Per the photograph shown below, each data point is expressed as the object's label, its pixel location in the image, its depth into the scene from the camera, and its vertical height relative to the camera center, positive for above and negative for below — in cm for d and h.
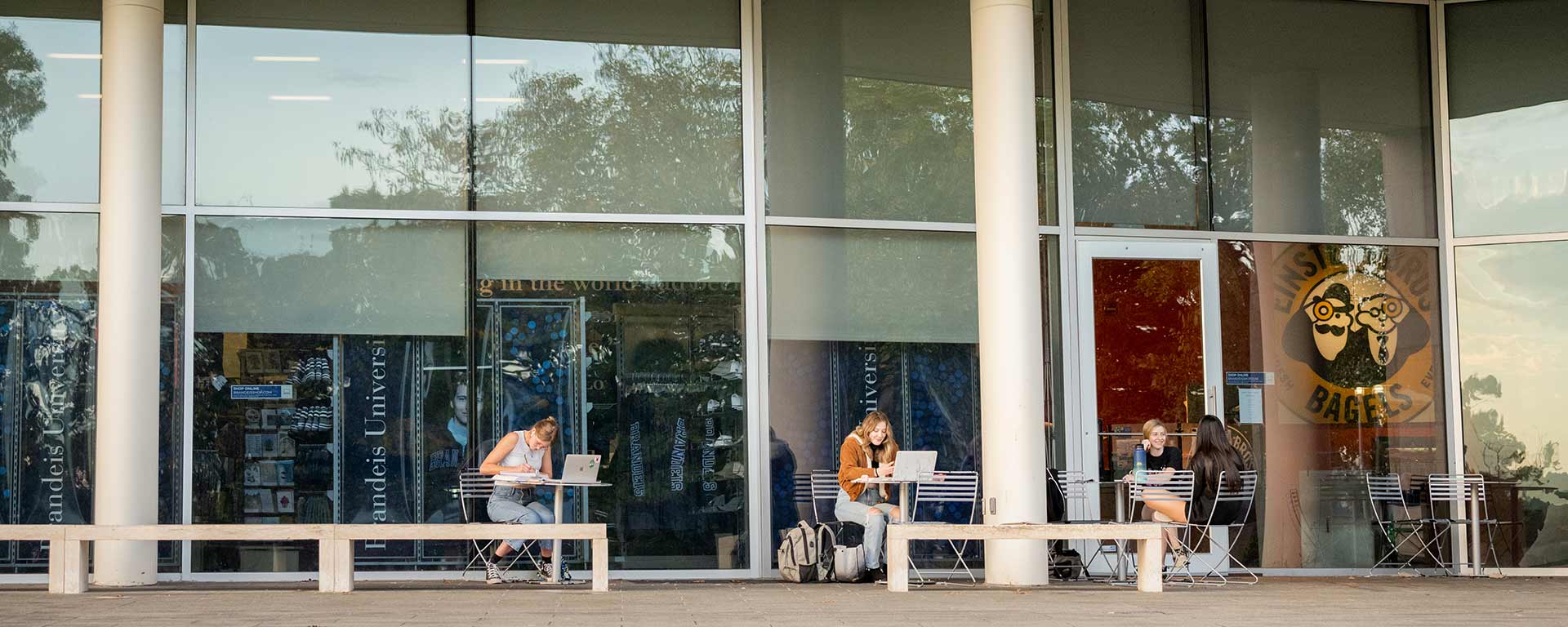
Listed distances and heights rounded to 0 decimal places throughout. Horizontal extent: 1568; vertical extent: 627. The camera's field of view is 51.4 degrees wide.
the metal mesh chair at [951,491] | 1137 -75
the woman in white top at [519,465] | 1023 -48
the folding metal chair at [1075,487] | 1148 -75
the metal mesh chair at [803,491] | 1112 -72
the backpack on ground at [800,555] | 1042 -109
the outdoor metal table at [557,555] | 1009 -103
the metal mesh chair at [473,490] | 1066 -65
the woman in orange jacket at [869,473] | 1039 -56
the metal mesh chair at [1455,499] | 1202 -90
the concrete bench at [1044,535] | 938 -89
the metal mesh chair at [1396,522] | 1208 -107
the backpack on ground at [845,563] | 1029 -113
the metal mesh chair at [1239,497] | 1031 -75
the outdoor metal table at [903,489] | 1010 -65
